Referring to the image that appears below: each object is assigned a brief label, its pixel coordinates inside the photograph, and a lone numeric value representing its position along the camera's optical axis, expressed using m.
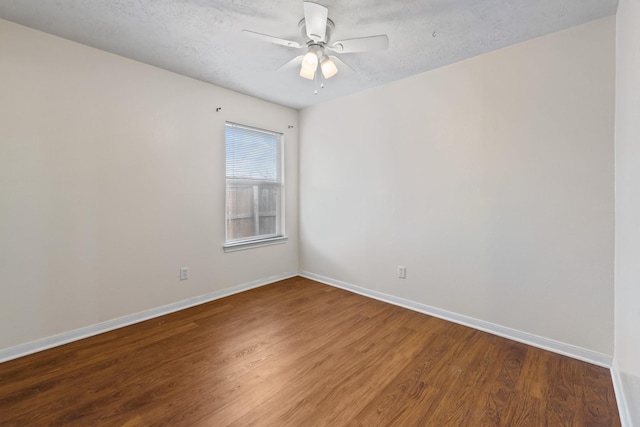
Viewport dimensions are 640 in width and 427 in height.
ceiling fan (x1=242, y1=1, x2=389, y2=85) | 1.67
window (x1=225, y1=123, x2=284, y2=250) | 3.36
